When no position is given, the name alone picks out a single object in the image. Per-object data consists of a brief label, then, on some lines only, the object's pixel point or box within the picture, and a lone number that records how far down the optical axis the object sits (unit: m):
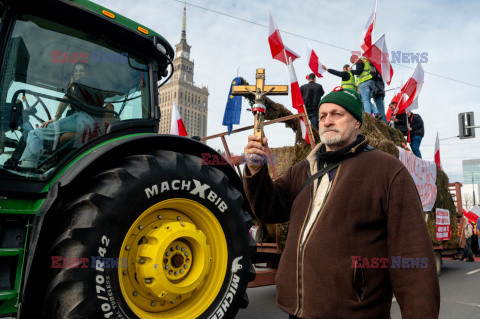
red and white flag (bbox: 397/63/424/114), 8.91
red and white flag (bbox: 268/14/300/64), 6.11
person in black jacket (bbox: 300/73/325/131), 6.48
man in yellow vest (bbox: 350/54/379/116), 7.85
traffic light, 13.88
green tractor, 2.27
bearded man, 1.60
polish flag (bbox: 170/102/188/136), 7.50
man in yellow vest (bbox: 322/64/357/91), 7.30
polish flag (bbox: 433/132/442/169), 9.57
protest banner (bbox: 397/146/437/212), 6.72
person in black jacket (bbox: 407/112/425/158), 8.62
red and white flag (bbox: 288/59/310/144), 5.06
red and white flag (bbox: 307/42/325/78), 7.97
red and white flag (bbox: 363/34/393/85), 8.00
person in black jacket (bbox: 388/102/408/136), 8.85
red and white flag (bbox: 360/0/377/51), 7.85
